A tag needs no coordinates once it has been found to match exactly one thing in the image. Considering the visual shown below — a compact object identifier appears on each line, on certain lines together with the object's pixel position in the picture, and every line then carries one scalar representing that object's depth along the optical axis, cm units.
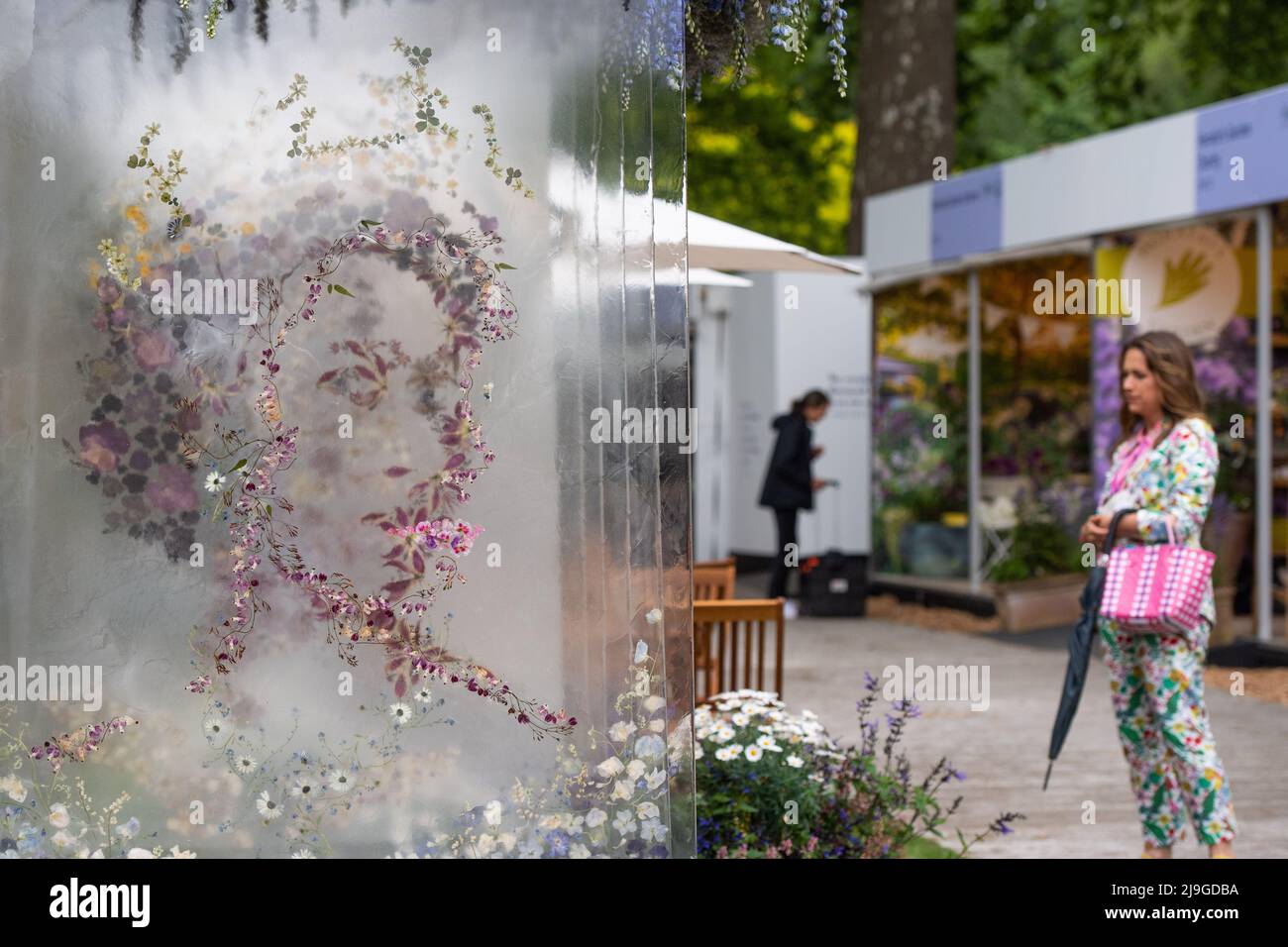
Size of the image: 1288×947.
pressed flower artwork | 383
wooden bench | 613
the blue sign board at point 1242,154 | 978
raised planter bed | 1322
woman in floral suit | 535
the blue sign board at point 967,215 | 1311
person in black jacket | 1396
